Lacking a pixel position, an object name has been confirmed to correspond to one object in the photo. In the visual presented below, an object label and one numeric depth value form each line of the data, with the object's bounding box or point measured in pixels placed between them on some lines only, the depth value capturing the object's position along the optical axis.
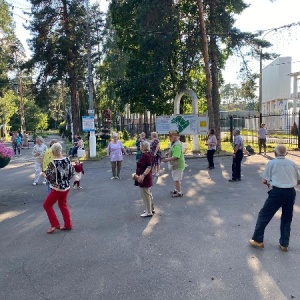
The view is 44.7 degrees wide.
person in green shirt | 9.10
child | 11.05
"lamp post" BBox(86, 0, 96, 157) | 20.51
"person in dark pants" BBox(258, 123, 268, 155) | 19.07
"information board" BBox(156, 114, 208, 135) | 20.89
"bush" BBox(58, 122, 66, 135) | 58.02
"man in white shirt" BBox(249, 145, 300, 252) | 5.32
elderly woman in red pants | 6.55
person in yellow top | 8.31
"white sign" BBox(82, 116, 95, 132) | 20.47
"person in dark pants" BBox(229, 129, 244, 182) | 11.42
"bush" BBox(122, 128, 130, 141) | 37.25
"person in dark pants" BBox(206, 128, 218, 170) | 14.01
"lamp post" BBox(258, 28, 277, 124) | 18.82
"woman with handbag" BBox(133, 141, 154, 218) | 7.39
